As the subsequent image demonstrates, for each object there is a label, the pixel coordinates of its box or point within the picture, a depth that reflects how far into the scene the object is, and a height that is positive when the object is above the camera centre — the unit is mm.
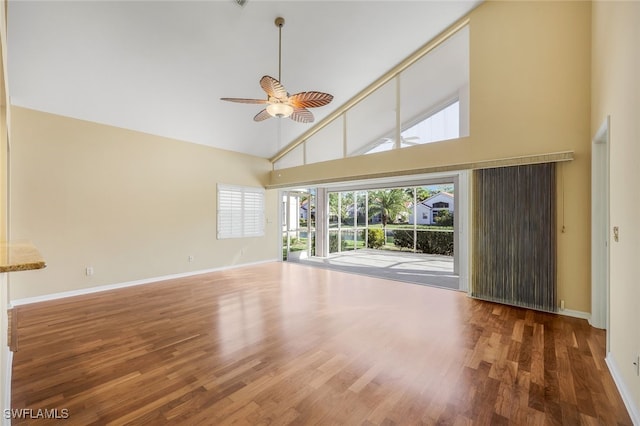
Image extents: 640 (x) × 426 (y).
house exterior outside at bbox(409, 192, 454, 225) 9414 +183
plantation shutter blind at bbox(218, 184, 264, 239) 6671 +41
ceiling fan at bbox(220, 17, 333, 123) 2959 +1271
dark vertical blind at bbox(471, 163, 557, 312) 3771 -338
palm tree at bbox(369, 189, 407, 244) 10148 +311
